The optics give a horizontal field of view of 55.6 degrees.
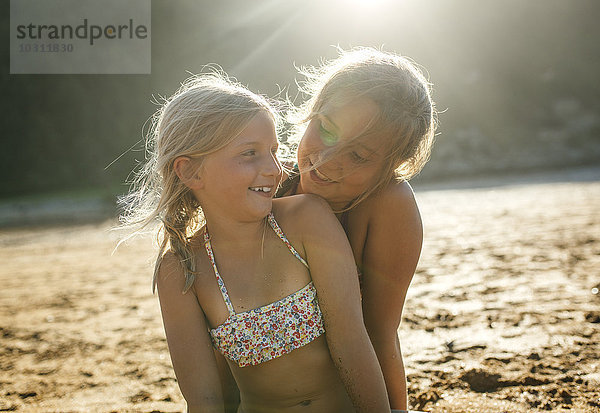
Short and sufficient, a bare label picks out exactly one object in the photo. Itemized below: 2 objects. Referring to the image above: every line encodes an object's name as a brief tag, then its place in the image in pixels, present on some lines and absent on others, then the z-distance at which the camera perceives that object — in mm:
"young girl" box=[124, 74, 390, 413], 1614
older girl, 1877
